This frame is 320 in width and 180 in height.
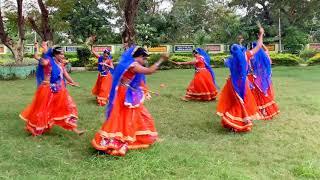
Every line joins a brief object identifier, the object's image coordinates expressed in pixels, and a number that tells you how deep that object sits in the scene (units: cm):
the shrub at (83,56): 1823
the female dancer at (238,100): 561
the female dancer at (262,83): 661
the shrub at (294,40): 2334
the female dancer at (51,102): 541
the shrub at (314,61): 1826
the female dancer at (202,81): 843
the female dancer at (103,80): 798
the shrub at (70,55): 2135
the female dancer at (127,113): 434
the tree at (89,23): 2423
